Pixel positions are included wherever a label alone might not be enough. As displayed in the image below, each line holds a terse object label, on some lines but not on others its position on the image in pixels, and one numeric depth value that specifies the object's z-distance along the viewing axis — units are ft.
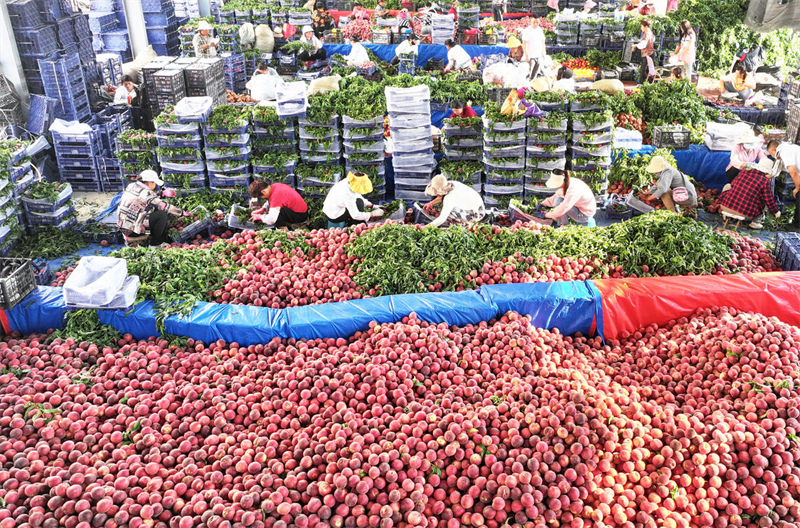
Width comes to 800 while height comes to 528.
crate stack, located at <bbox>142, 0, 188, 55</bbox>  55.93
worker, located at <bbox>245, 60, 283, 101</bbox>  39.40
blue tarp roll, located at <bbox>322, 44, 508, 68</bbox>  52.11
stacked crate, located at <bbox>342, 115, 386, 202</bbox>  29.55
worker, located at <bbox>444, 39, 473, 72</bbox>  46.91
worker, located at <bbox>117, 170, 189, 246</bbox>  25.81
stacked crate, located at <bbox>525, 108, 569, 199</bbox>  29.19
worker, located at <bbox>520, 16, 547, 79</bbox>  46.29
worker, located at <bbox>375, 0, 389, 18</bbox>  59.00
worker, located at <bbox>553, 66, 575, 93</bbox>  36.63
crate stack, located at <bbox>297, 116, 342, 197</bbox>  29.91
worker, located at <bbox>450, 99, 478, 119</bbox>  31.12
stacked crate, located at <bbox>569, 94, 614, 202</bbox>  29.45
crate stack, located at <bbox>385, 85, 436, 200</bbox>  29.40
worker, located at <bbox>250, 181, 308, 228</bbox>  26.48
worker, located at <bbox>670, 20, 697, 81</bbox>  47.55
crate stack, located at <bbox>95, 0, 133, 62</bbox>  52.95
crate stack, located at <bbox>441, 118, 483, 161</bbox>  30.14
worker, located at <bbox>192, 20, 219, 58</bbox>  47.70
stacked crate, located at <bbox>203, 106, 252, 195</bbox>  29.09
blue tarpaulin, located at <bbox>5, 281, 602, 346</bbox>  17.89
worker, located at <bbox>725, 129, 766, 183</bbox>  29.86
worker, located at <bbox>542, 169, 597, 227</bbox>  26.04
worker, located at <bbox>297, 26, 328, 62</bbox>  51.85
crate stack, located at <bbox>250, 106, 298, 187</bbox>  29.89
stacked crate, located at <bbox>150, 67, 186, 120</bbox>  32.91
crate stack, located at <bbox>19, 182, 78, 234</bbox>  27.40
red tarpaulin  18.84
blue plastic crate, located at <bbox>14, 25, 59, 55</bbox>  34.91
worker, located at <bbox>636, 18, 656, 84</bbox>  49.65
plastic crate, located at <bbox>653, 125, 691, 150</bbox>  34.09
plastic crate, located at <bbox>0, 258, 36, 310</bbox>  17.72
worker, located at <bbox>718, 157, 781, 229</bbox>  28.17
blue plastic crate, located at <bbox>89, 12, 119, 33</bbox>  53.06
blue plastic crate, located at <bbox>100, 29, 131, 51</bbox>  52.90
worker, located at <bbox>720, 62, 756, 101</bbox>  42.83
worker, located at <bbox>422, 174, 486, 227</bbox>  25.08
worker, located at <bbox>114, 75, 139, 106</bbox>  38.50
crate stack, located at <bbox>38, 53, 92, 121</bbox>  34.88
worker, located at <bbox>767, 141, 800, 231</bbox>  28.32
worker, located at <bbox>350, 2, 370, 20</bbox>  62.69
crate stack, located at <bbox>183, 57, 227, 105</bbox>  33.88
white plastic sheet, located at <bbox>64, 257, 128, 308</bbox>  17.53
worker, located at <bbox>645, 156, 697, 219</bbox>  28.37
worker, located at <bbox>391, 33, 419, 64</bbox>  49.49
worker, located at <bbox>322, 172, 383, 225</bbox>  26.43
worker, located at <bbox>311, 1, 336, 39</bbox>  57.67
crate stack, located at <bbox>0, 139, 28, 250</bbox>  25.11
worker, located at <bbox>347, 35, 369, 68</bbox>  47.50
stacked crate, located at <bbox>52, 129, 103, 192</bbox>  31.86
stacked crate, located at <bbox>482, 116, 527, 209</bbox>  29.12
